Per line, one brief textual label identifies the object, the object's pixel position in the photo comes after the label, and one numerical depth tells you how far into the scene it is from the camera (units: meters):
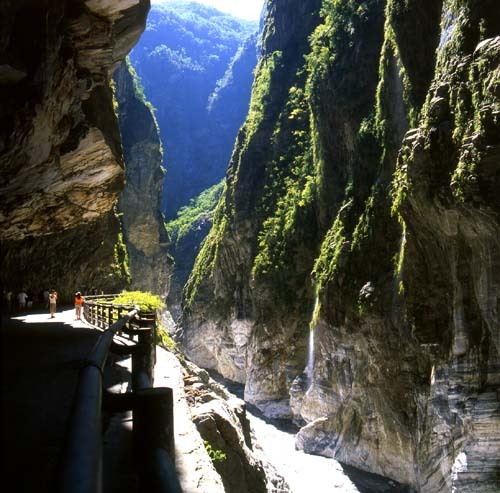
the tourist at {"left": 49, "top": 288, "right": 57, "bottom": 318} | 18.92
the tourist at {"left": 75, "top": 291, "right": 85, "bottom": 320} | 18.70
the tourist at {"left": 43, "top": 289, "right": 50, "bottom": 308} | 27.25
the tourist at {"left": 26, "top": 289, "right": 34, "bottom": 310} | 25.53
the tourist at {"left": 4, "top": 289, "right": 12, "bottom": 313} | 21.34
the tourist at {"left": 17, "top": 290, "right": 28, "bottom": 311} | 23.05
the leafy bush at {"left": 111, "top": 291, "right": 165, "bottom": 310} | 18.07
